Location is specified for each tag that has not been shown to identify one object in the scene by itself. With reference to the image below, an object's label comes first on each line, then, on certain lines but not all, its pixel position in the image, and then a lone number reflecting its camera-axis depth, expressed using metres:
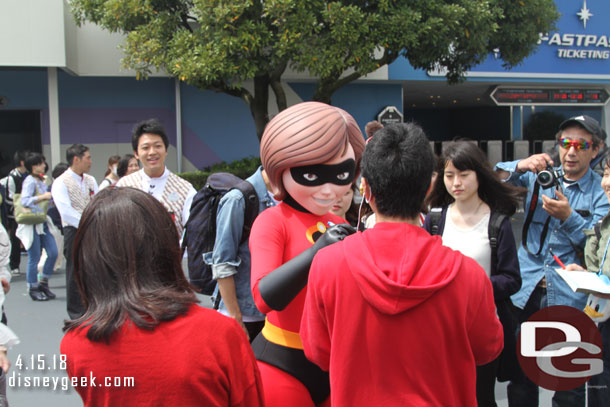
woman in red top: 1.35
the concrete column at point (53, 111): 11.79
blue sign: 16.16
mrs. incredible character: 1.96
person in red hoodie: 1.53
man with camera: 3.19
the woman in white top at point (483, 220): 3.00
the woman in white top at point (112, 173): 8.05
